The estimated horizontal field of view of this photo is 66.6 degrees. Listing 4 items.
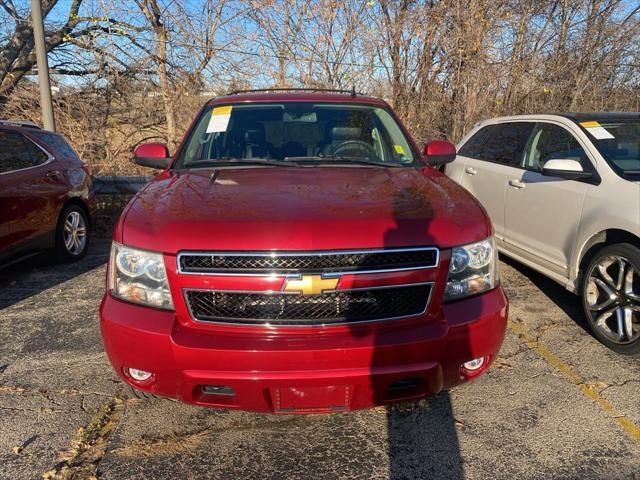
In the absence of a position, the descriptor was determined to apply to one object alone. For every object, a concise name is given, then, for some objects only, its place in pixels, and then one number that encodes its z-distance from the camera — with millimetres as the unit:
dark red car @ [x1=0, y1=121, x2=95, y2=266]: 4777
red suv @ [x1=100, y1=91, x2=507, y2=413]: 2105
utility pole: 7031
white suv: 3406
